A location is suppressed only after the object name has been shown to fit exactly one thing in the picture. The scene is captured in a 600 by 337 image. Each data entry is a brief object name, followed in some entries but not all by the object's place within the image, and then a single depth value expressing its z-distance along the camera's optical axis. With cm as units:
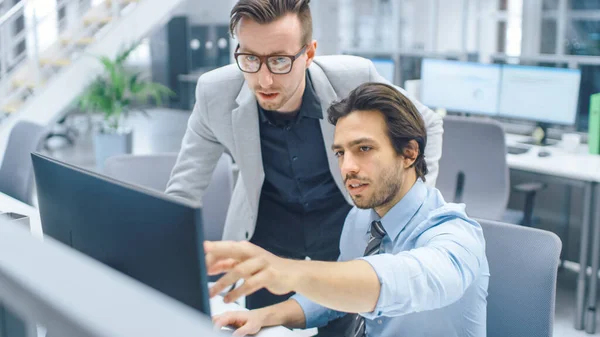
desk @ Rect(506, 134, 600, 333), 288
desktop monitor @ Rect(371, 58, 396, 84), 441
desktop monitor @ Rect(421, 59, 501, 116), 381
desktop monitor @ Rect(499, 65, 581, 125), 340
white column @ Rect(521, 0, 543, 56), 648
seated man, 92
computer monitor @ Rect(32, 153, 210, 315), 72
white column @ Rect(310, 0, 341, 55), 737
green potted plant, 563
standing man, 171
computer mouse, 331
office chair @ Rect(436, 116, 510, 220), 293
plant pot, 568
